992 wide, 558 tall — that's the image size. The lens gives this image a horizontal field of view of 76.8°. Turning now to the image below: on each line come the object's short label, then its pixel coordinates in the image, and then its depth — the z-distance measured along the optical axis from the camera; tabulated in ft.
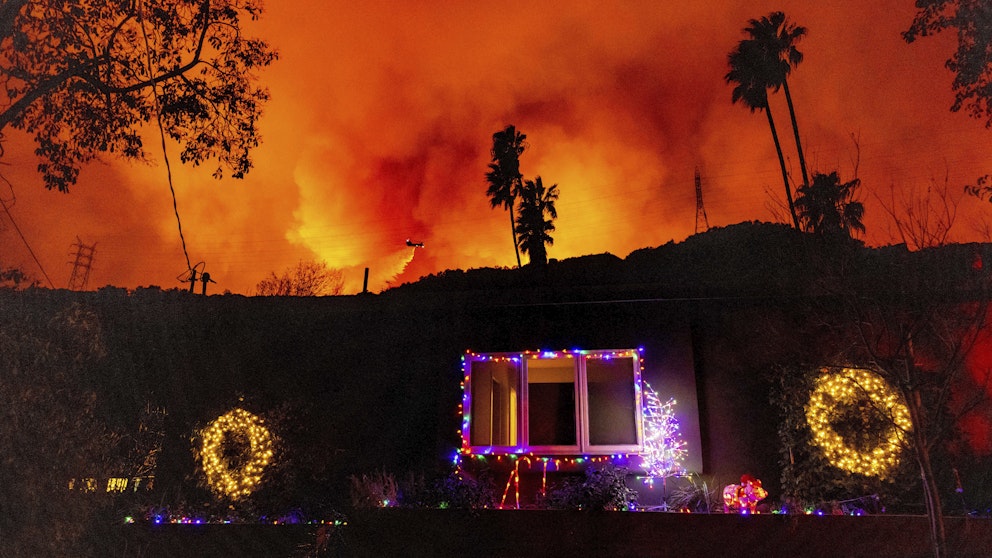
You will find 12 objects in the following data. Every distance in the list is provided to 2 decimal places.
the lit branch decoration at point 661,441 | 27.27
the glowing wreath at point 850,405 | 25.07
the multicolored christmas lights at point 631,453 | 27.43
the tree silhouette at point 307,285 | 88.69
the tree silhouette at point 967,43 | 26.61
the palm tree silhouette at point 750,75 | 67.46
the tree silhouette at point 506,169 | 94.27
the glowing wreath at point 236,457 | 30.45
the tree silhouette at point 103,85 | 25.63
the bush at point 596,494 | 23.56
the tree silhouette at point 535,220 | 96.12
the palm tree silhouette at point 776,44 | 66.59
